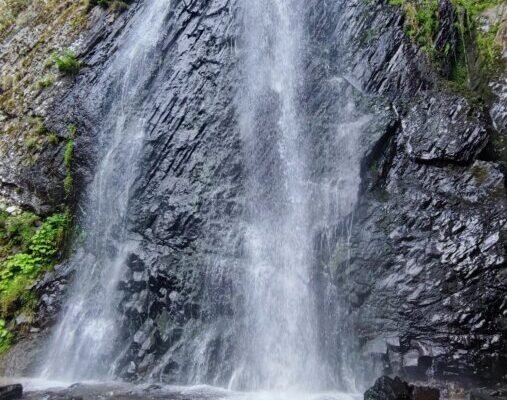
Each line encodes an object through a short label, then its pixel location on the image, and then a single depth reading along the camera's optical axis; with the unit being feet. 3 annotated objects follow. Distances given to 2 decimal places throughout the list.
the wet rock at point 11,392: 19.80
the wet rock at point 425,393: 17.87
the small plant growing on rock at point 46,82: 37.70
